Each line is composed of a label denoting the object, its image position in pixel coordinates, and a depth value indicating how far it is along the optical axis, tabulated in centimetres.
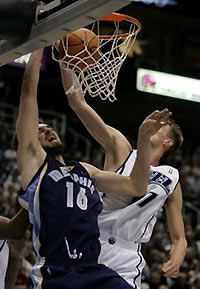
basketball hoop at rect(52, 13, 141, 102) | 437
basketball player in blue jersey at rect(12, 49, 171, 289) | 367
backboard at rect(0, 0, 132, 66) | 323
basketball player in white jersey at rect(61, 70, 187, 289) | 434
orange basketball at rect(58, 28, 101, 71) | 426
